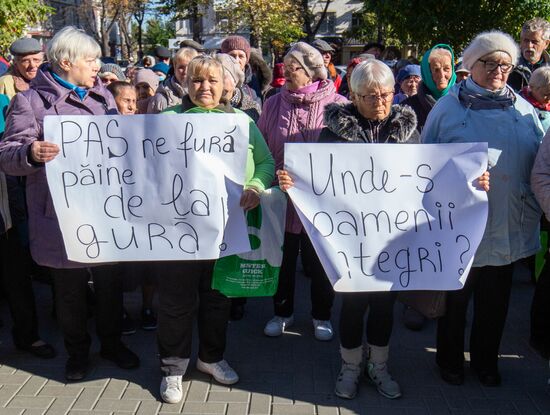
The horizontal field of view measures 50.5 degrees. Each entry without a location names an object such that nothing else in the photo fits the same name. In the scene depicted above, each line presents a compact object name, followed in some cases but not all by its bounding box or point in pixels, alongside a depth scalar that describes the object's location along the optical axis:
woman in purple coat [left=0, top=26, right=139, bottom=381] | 2.96
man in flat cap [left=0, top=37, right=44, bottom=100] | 4.89
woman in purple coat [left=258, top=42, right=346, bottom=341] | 3.68
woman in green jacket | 3.00
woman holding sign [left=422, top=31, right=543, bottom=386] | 2.99
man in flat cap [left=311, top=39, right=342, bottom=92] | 6.77
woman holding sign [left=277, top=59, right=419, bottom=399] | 2.95
